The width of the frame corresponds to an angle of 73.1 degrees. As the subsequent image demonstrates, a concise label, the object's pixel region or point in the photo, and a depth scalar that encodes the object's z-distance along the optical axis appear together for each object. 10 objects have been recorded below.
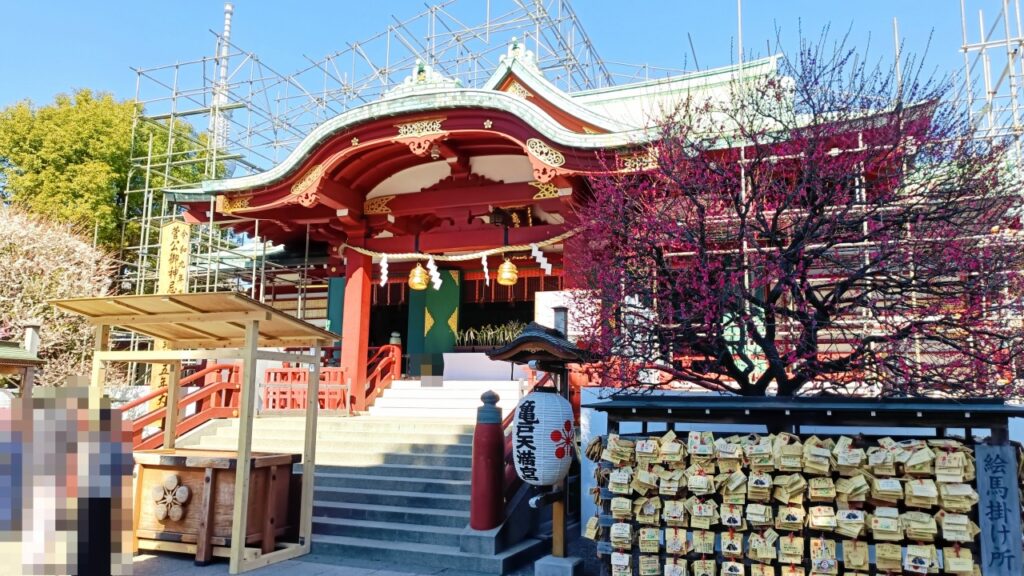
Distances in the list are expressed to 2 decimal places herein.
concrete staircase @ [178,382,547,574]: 7.58
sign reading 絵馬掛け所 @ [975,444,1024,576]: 5.09
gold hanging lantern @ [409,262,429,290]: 13.06
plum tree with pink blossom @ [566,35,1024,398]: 6.40
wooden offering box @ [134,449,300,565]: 7.39
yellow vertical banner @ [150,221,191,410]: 9.64
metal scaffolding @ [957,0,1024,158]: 8.52
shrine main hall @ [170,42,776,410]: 10.53
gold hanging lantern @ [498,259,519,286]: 12.44
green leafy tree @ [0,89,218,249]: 23.78
